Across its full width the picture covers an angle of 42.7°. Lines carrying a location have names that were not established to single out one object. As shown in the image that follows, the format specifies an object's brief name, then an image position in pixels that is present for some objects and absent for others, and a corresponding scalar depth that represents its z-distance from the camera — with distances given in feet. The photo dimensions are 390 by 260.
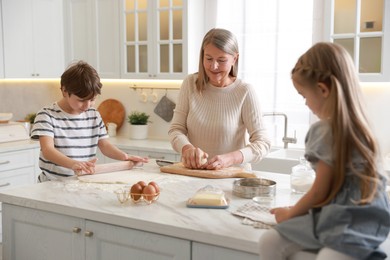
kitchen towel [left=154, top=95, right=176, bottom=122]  14.73
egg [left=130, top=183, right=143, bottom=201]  5.96
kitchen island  5.09
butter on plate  5.74
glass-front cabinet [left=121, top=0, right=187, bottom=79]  13.47
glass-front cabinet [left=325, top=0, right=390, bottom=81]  10.60
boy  7.27
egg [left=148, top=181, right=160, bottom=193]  6.03
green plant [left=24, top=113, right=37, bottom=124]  15.92
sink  11.21
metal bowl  6.22
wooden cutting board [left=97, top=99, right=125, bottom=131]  15.83
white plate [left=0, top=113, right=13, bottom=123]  14.30
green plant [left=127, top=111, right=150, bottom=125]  14.78
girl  4.25
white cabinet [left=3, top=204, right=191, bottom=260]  5.42
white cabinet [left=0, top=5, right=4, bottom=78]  14.85
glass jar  6.37
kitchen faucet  12.30
